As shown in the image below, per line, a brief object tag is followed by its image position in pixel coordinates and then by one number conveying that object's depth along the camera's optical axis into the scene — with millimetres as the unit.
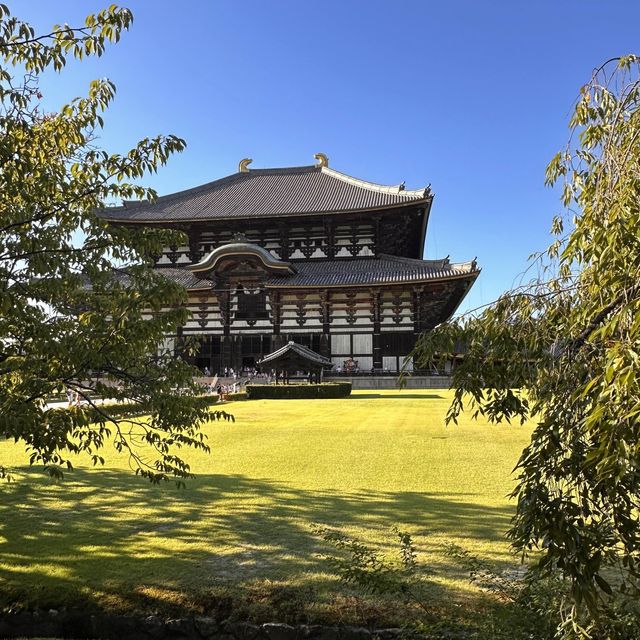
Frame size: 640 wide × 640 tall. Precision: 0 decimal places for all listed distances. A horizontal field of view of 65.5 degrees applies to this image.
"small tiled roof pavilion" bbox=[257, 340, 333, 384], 27516
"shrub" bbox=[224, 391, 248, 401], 24484
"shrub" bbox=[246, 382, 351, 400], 25547
